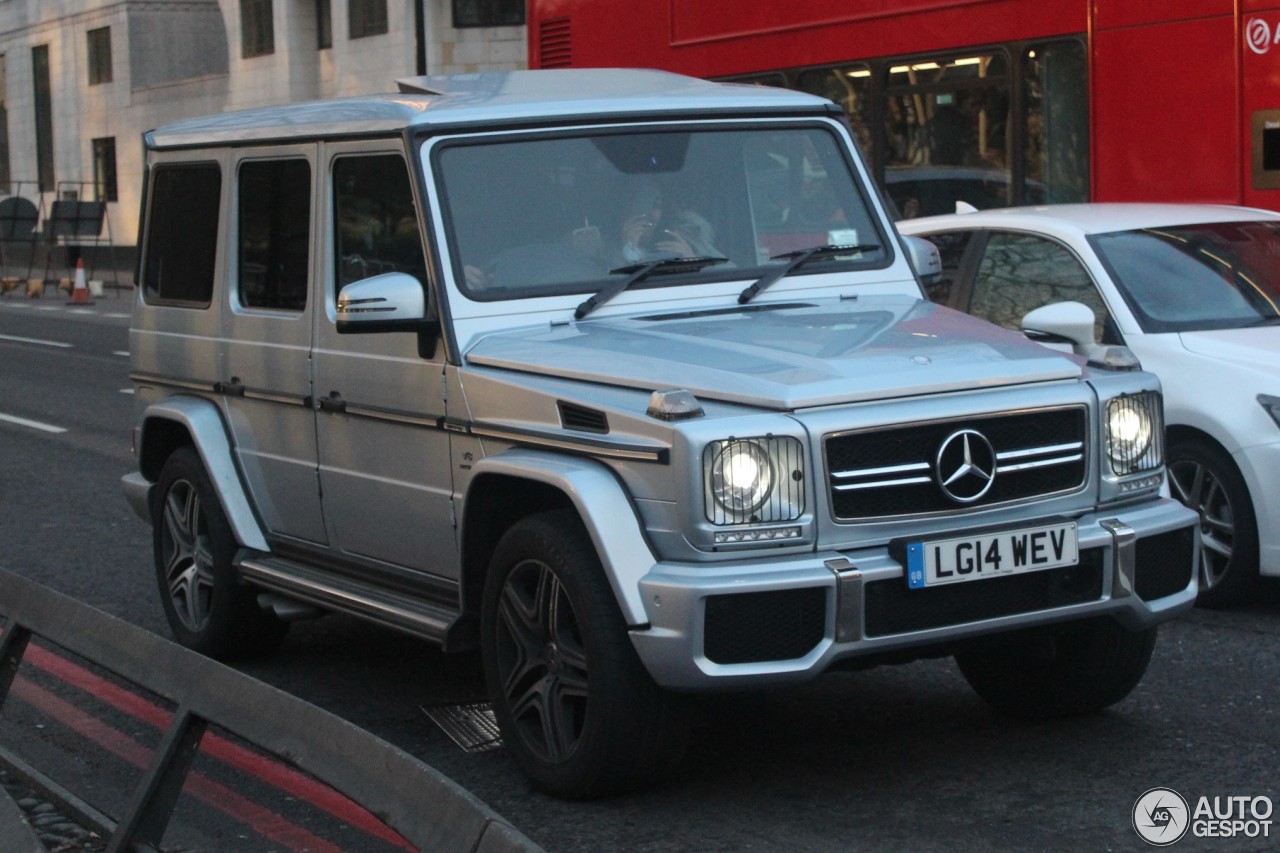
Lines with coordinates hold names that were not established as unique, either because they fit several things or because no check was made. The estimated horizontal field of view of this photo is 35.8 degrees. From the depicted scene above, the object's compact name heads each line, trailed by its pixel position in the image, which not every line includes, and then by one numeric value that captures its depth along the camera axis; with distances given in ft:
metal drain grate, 19.61
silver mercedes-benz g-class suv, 15.80
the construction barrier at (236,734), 11.91
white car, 24.34
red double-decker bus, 32.81
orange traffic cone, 116.78
